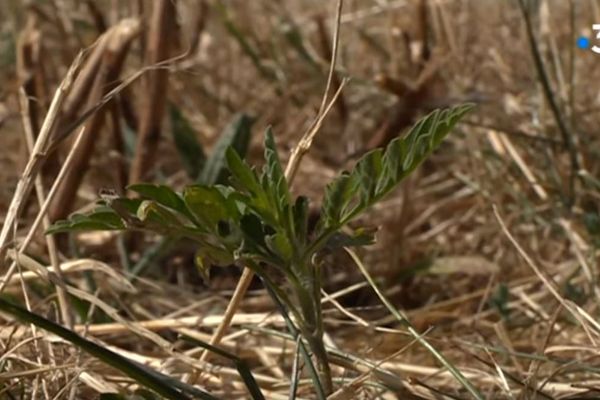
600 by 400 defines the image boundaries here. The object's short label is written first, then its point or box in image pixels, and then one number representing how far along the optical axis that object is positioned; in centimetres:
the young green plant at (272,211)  96
